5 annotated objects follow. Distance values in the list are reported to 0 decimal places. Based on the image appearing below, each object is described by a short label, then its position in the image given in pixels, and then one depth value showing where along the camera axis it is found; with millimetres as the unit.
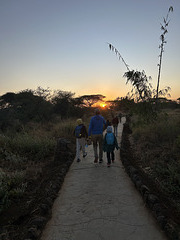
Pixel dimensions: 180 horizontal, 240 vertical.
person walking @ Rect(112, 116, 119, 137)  13977
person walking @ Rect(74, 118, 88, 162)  7402
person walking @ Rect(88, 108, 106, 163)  6957
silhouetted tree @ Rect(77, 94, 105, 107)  48250
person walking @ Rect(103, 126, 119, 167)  6680
